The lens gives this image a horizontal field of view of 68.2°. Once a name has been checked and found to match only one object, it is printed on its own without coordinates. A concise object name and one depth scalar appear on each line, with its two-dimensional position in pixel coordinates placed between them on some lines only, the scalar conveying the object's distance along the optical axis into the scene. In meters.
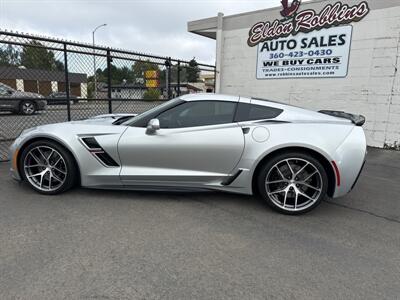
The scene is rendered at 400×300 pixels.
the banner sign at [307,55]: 7.35
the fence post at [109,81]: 6.66
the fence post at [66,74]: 5.68
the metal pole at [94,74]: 6.56
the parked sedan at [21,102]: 5.71
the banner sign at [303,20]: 7.12
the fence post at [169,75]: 8.32
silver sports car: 3.22
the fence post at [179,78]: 8.93
